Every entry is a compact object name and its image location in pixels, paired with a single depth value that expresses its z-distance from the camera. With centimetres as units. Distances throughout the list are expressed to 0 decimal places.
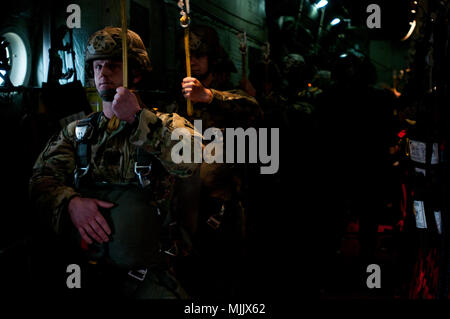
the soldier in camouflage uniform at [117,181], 223
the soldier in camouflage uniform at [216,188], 332
